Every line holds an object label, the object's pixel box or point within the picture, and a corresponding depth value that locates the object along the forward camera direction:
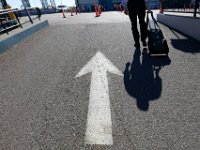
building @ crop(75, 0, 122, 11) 33.45
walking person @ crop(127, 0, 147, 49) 3.97
